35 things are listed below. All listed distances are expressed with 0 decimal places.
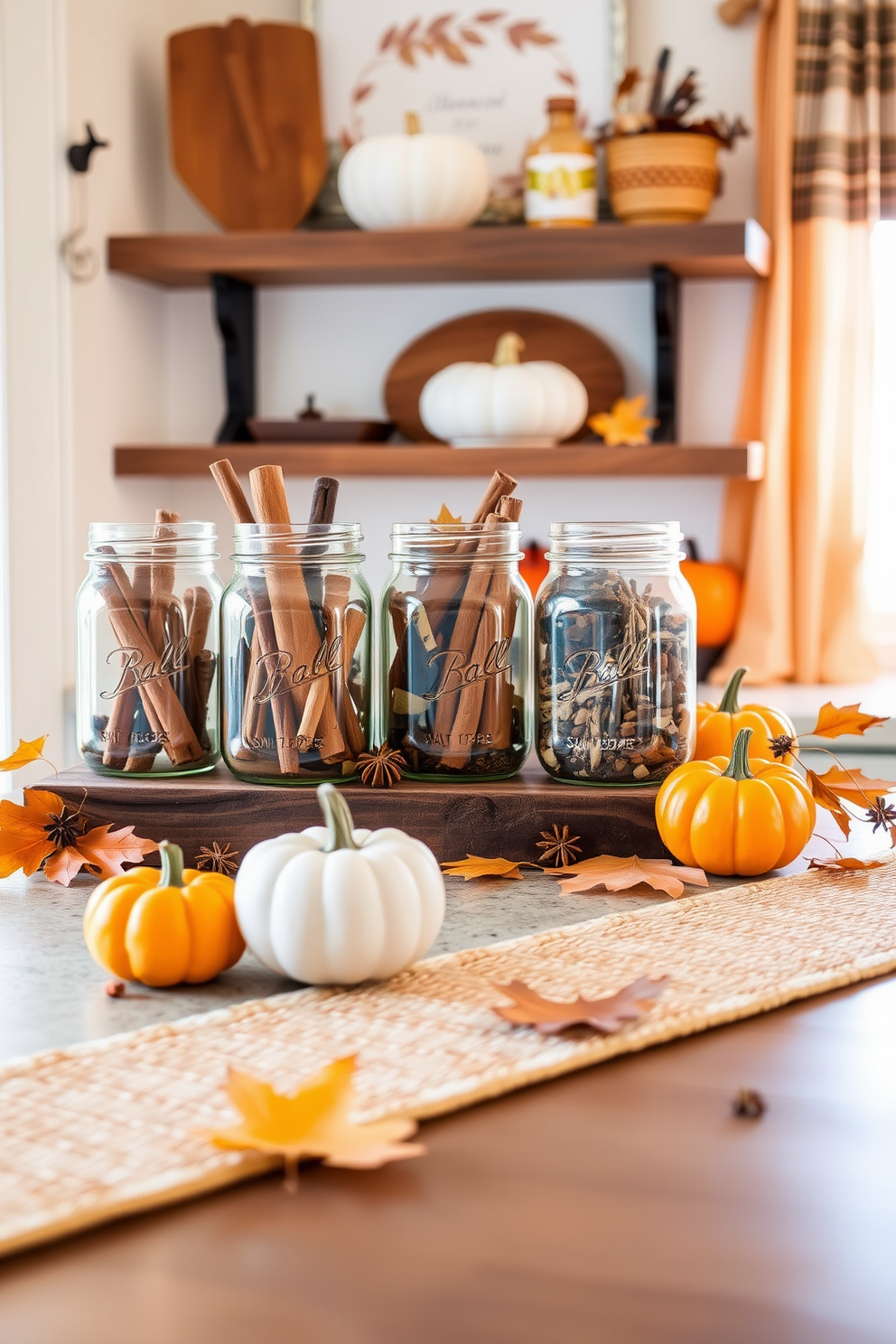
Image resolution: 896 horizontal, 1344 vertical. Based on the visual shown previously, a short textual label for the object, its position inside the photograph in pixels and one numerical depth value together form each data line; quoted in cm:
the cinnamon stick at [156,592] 100
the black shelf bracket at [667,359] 257
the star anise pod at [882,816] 101
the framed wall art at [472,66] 267
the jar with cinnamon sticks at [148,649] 100
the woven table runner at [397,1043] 54
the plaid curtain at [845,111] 253
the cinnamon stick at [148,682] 99
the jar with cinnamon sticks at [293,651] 98
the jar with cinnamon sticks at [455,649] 100
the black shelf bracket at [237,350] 273
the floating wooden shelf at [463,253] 243
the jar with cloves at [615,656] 99
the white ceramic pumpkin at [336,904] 73
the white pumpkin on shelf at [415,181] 246
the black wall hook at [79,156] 244
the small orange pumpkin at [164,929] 74
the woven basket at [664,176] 243
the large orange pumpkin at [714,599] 258
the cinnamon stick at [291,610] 97
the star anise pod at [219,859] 100
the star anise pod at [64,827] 101
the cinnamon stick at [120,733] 102
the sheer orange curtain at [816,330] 255
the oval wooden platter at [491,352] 275
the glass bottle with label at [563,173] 248
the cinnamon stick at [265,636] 97
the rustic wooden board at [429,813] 99
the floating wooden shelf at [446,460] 246
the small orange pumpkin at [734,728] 109
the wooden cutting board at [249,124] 268
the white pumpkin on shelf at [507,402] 251
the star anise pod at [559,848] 100
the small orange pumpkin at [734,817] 94
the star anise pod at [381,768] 101
